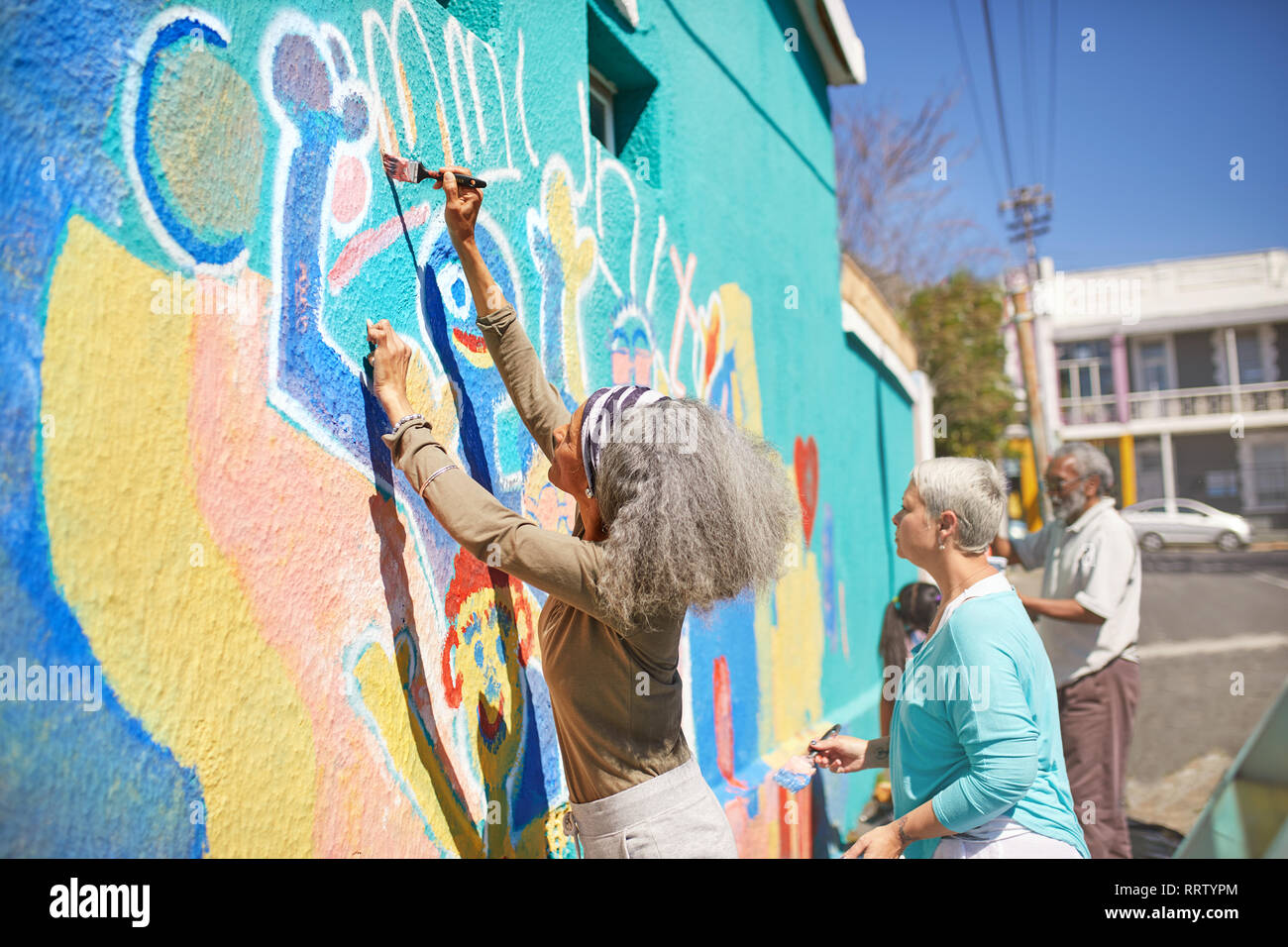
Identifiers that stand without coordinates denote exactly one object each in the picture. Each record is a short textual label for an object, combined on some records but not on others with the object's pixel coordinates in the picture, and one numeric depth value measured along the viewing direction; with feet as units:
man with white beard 13.38
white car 80.48
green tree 65.72
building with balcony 92.58
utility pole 35.29
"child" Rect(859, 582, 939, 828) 18.01
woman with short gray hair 6.37
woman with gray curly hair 5.83
